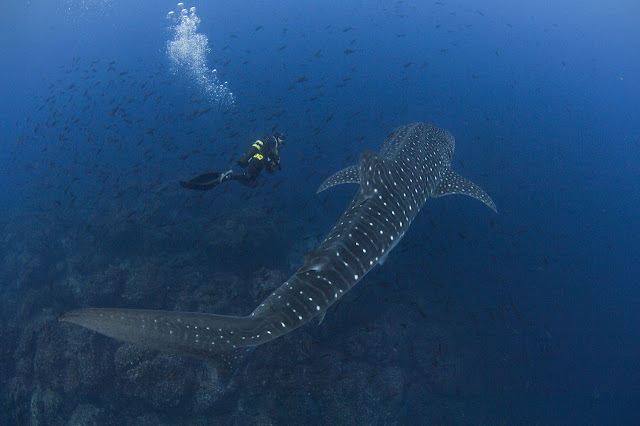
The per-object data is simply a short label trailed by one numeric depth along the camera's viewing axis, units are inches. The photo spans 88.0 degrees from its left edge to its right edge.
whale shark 150.3
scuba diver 400.5
